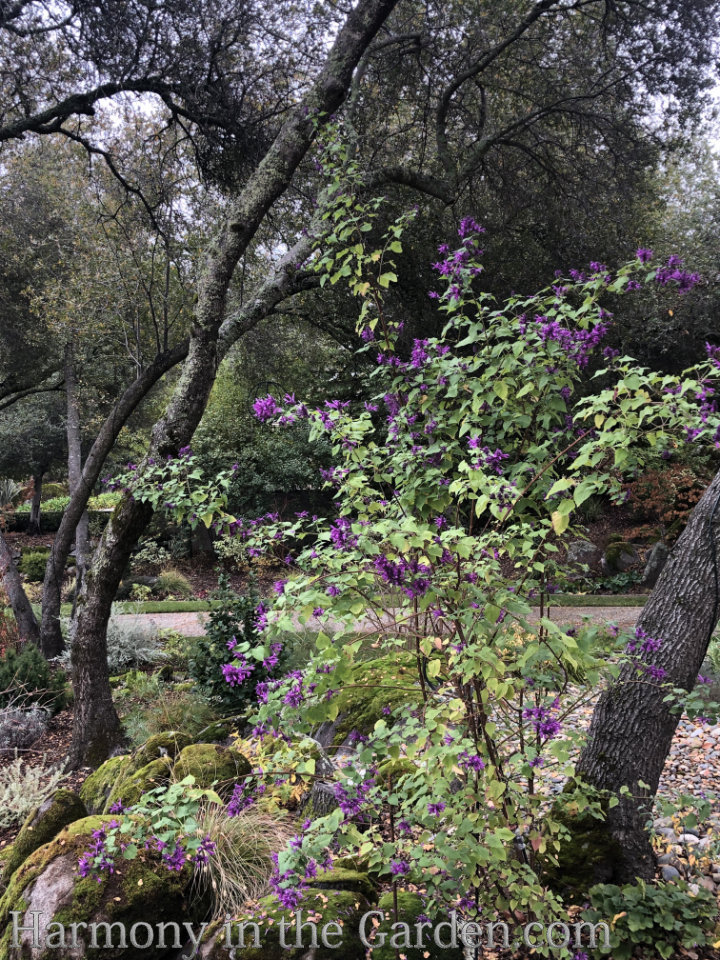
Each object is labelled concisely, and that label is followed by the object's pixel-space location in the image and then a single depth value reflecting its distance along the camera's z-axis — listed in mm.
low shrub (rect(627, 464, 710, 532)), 9125
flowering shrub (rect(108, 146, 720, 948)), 1610
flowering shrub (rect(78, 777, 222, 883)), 1666
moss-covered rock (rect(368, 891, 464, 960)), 2262
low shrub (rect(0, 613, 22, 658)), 6223
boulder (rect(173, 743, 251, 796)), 3361
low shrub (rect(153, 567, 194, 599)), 11219
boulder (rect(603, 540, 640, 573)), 10273
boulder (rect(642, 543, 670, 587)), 9656
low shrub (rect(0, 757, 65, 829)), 4230
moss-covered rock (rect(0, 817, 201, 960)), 2414
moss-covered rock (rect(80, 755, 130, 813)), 3758
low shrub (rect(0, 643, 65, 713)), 5652
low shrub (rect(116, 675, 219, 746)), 4723
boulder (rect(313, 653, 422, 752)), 3859
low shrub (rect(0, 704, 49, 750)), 5250
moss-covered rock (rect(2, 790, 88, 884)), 3000
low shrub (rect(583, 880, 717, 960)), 2398
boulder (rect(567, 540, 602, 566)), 10695
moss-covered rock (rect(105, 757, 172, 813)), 3287
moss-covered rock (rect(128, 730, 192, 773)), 3736
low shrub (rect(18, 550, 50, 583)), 13224
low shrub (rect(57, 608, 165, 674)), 6957
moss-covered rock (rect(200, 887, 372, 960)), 2264
